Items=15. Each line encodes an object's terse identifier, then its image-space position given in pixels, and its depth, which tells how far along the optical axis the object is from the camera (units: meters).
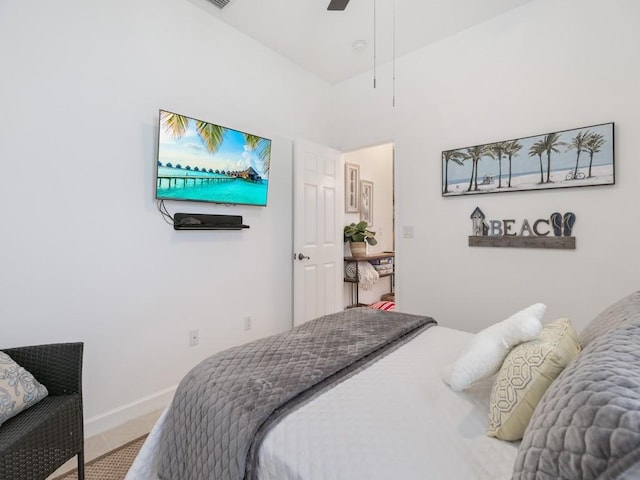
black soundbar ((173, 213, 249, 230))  2.42
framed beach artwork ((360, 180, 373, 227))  4.80
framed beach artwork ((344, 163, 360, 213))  4.54
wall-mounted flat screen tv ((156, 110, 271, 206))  2.27
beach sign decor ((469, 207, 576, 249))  2.41
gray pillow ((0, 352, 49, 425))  1.28
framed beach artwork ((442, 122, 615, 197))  2.28
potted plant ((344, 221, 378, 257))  4.24
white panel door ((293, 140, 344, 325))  3.28
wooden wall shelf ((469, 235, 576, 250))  2.40
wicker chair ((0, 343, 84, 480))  1.21
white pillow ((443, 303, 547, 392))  1.17
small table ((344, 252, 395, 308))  4.21
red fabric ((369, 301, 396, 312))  4.56
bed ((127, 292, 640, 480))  0.57
